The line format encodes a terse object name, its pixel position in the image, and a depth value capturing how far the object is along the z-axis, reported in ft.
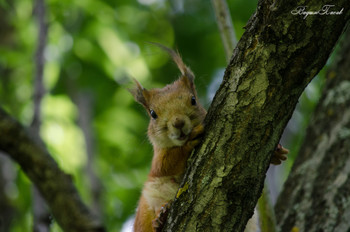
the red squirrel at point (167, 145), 22.53
